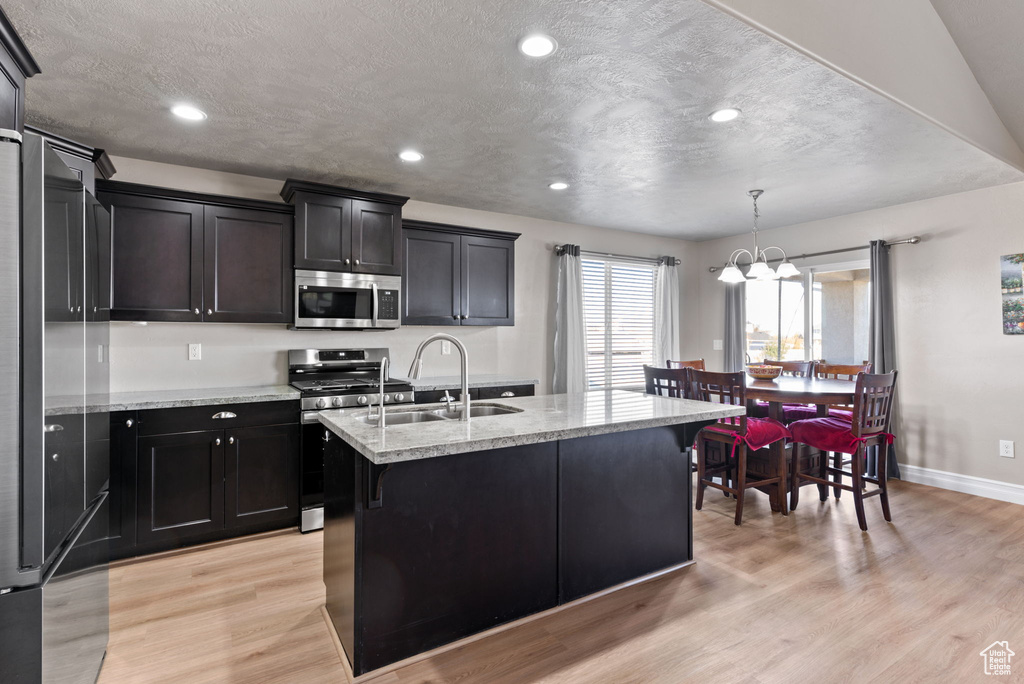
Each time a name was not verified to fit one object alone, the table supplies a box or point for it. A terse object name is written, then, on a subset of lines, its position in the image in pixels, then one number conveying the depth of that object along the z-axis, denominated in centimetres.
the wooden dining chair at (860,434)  329
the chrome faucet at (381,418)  202
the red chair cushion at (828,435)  338
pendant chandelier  381
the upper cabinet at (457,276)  418
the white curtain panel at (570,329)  513
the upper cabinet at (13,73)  146
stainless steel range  339
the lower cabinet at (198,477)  292
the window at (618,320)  557
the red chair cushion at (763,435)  347
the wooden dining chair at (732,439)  339
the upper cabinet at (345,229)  357
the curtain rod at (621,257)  519
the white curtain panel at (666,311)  598
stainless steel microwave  362
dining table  334
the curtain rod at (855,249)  440
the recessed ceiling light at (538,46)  200
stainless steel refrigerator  128
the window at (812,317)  494
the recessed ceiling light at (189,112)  261
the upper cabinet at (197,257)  316
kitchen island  191
